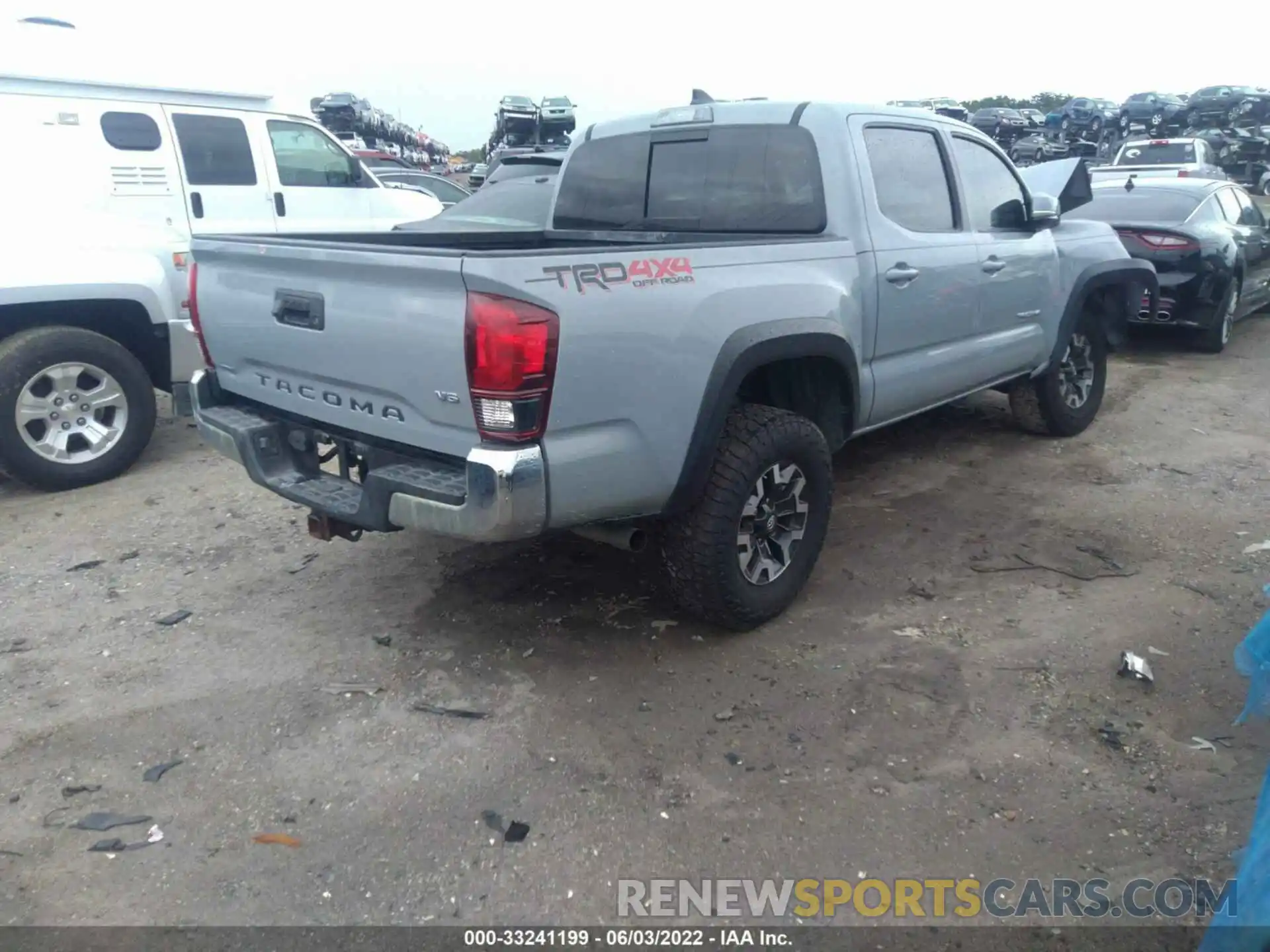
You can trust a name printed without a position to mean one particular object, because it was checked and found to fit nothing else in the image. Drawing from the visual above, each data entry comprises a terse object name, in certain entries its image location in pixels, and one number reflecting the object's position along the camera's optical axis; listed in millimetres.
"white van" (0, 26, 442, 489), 5309
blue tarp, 1801
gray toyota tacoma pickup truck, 2877
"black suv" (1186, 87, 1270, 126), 28047
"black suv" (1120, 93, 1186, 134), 30469
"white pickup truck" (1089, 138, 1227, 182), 16969
